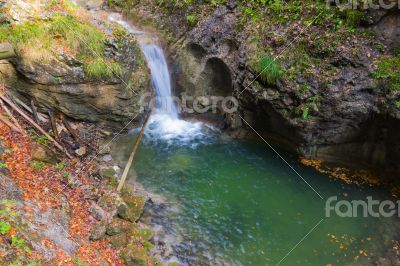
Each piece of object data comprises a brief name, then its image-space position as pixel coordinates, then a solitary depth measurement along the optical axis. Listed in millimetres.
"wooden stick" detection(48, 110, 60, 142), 10523
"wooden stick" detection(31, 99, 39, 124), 10383
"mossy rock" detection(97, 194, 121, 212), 9273
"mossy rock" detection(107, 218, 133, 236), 8586
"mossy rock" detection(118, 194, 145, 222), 9242
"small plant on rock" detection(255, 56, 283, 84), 11578
